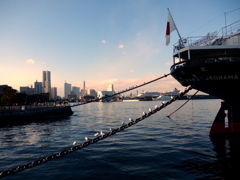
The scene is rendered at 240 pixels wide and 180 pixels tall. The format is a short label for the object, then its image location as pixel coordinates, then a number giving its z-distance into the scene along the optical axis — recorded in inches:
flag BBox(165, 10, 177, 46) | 642.8
